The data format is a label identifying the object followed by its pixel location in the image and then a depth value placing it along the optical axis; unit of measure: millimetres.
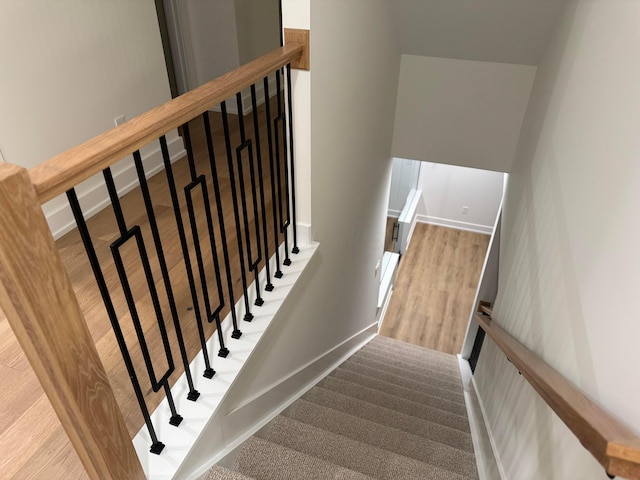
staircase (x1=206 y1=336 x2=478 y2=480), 1833
